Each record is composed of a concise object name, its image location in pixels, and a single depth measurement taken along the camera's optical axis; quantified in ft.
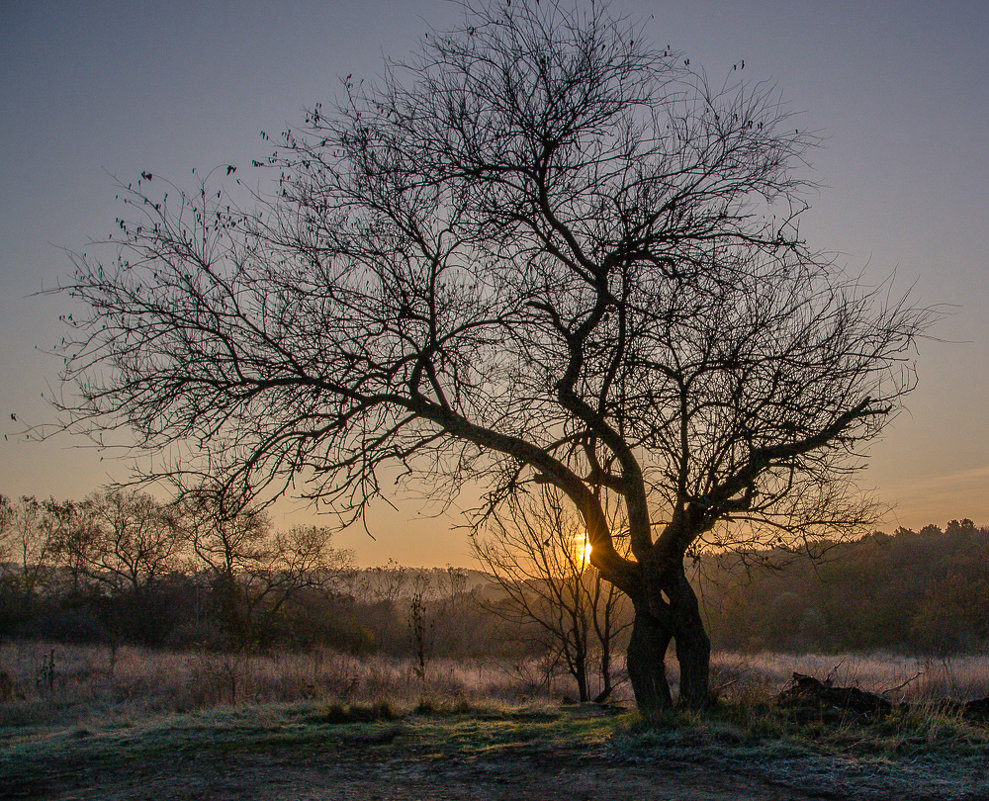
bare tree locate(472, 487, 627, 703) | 38.01
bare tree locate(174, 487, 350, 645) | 101.36
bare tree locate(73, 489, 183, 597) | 117.60
